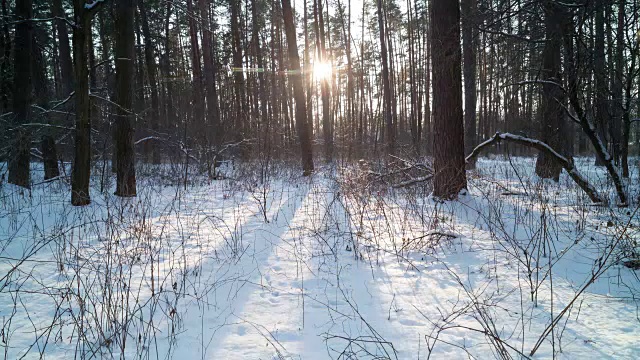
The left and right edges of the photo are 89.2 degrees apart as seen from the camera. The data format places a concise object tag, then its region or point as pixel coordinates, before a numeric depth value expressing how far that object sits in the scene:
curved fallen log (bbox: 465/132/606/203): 4.67
